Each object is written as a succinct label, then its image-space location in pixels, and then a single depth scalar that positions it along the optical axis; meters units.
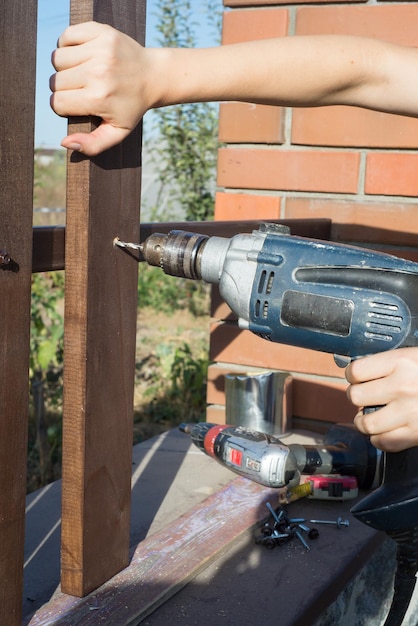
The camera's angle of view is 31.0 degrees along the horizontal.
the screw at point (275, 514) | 1.74
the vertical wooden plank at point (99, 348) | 1.24
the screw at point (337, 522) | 1.78
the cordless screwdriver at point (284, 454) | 1.70
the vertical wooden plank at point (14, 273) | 1.04
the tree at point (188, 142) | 6.73
